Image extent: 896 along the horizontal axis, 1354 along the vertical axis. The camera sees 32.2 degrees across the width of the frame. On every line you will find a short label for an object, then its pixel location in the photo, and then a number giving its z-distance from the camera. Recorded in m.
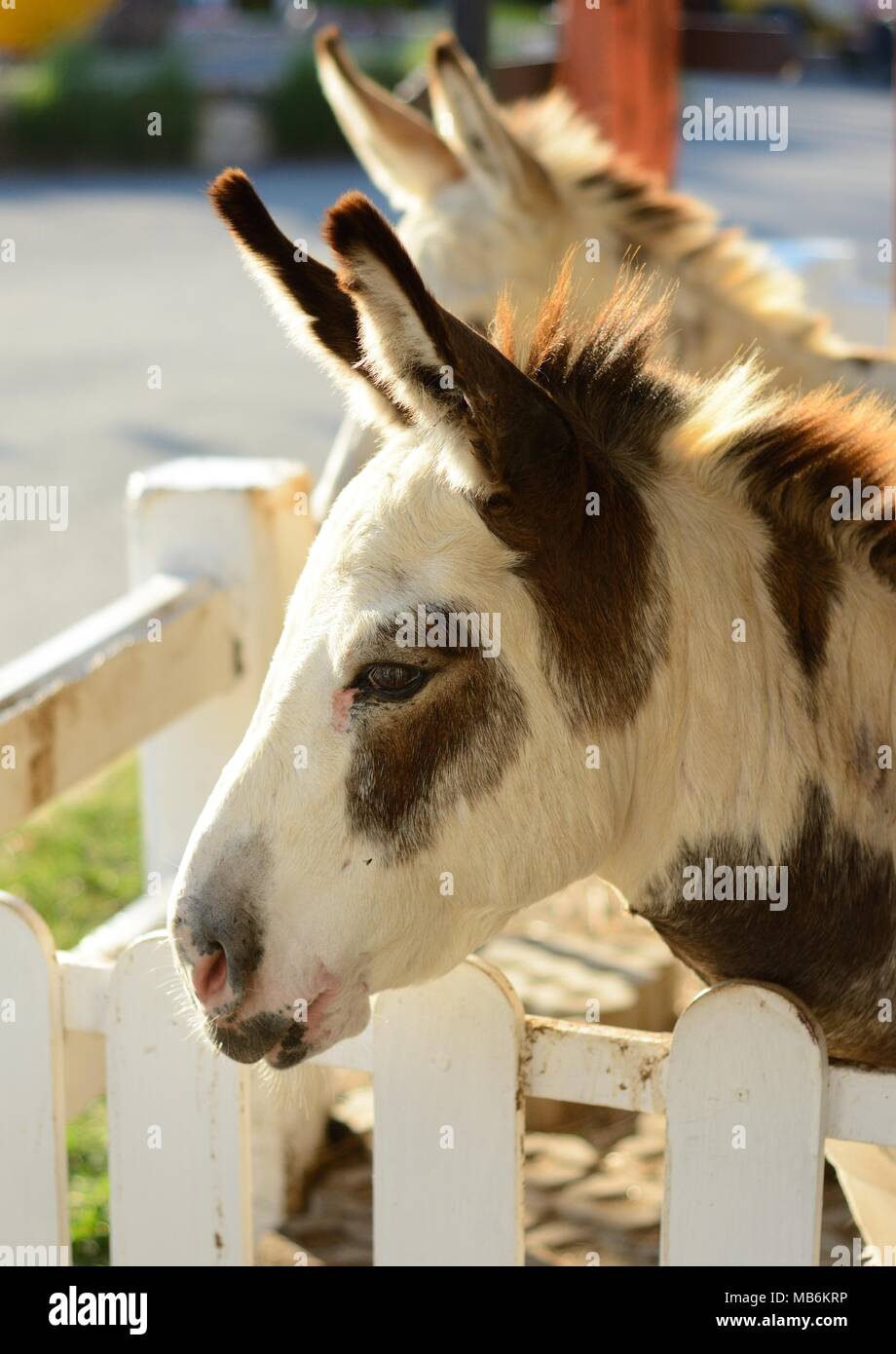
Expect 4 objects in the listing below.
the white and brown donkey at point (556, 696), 1.67
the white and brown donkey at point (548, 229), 3.61
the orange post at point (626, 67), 5.92
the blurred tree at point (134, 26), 25.56
